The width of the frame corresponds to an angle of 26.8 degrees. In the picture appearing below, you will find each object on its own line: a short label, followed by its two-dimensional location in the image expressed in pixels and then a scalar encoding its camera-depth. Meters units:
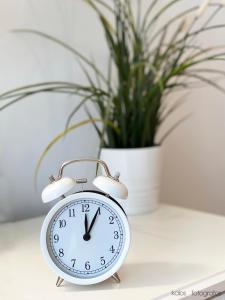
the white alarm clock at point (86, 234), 0.74
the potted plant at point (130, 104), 1.21
